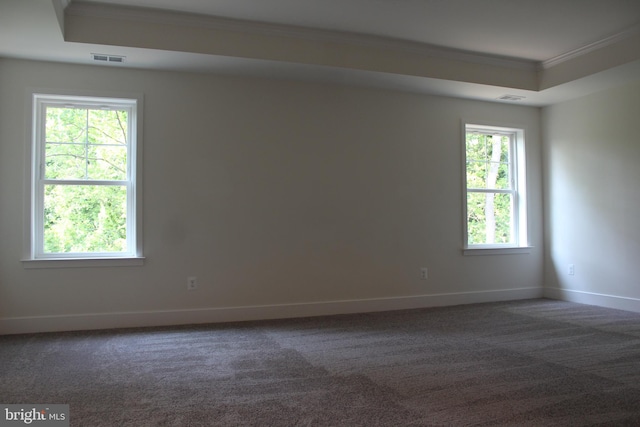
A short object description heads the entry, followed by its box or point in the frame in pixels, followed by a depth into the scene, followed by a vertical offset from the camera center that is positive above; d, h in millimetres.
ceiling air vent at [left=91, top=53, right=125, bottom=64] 4008 +1474
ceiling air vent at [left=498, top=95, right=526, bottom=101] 5484 +1510
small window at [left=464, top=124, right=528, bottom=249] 5738 +487
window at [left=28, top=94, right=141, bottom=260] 4168 +459
